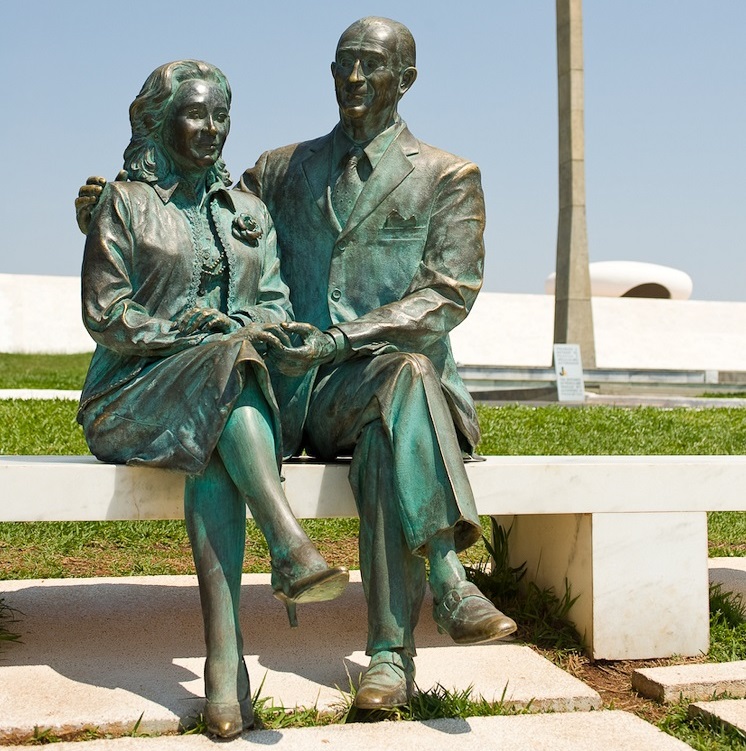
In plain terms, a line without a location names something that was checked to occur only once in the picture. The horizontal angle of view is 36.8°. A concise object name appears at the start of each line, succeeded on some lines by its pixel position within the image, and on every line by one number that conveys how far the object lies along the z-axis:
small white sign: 11.23
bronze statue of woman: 2.67
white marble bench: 3.38
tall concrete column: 14.61
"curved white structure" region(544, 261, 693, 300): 39.97
